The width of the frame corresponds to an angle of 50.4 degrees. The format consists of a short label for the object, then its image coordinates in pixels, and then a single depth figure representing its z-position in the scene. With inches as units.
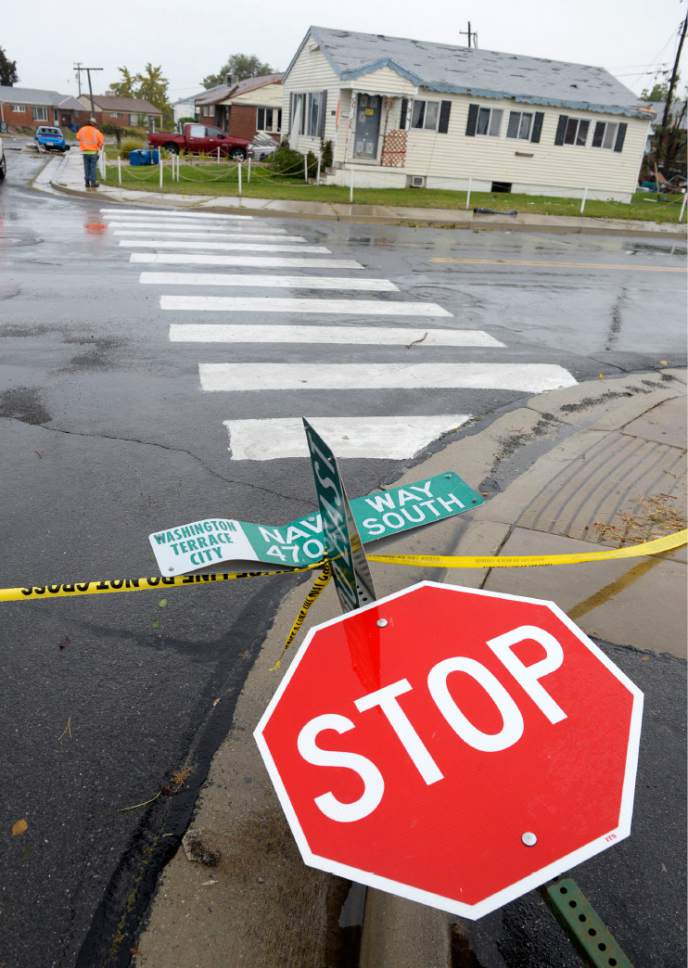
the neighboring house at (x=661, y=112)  2281.9
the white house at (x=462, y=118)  1090.1
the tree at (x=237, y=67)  5472.4
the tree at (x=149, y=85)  4534.9
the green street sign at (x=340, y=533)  77.5
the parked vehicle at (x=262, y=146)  1648.0
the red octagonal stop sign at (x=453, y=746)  58.6
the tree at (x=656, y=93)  4241.6
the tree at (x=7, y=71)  4640.8
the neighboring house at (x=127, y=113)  3954.2
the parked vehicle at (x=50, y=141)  1717.5
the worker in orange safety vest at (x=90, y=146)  778.6
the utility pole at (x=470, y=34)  2532.0
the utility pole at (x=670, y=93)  1690.5
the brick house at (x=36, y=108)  3996.1
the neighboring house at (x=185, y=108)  3137.3
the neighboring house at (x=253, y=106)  2132.1
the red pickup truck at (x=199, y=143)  1652.3
